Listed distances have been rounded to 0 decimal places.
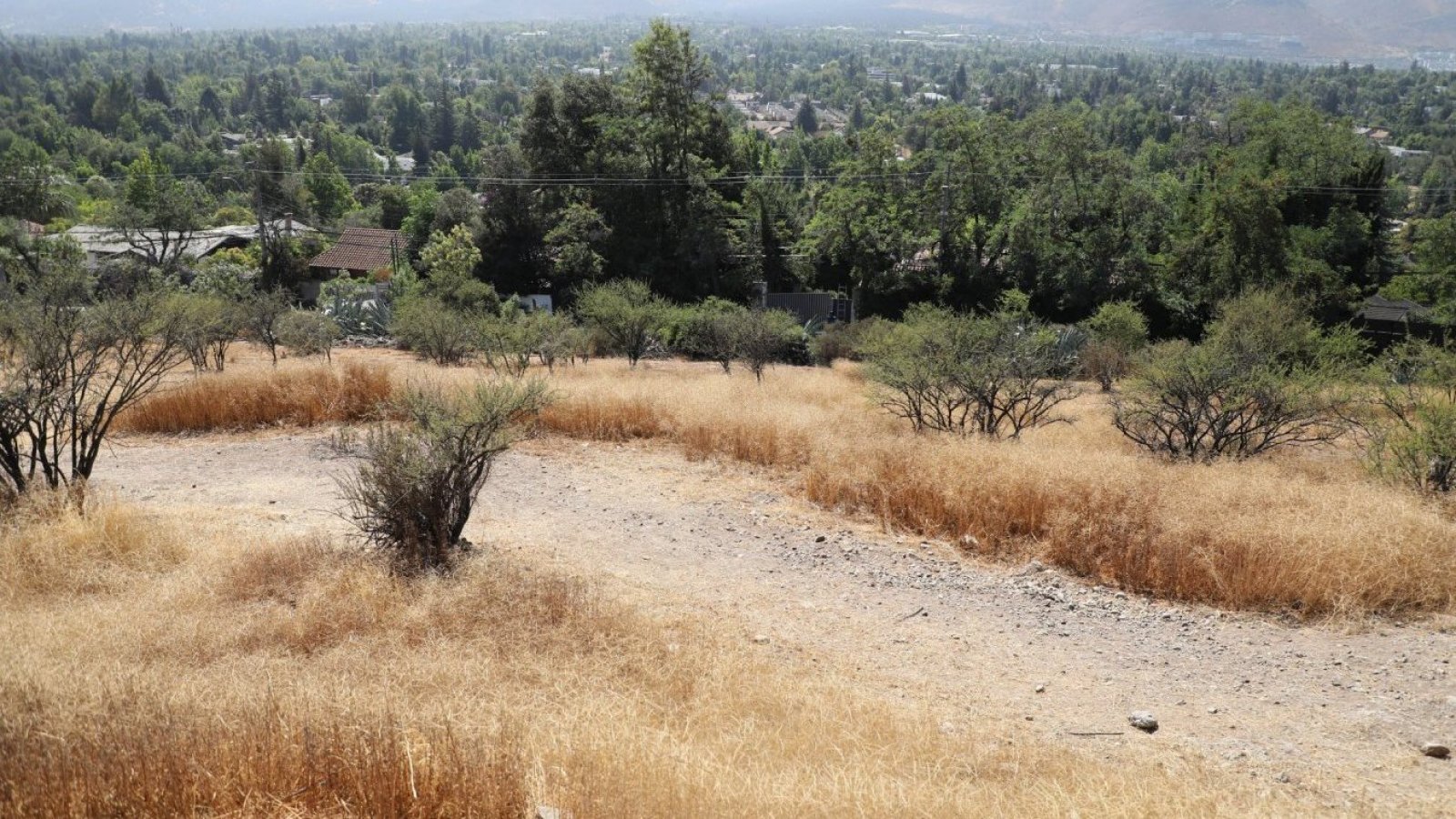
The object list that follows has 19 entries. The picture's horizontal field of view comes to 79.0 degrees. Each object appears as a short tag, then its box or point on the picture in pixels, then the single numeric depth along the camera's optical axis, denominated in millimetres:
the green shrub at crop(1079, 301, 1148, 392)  27781
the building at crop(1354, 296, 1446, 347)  35531
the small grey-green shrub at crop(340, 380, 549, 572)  7137
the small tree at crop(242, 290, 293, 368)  22827
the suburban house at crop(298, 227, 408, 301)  46125
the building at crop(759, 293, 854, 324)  41906
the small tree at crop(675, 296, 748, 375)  24812
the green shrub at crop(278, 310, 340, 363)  21641
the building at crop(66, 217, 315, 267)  45000
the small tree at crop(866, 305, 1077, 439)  13266
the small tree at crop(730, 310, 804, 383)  23642
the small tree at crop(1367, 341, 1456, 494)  9891
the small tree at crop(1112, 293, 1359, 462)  12617
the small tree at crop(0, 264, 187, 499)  8227
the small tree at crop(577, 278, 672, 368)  25906
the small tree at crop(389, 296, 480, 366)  22125
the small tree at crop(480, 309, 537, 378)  19844
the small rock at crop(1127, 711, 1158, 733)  5461
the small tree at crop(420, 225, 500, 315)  30562
